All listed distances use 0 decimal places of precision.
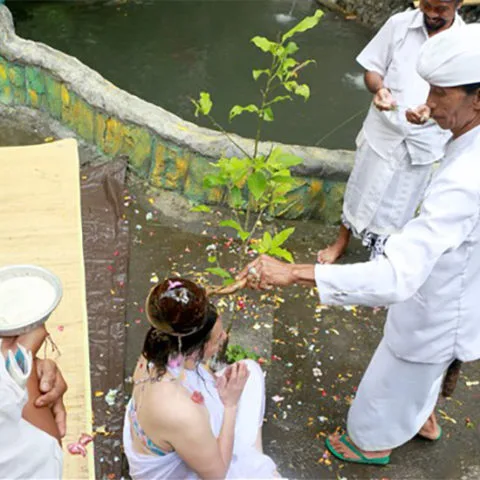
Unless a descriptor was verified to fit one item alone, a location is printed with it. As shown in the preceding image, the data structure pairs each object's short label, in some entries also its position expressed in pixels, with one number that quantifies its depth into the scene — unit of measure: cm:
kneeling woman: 190
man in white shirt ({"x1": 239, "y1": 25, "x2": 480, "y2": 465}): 177
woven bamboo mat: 246
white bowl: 179
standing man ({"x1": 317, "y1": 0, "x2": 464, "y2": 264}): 305
